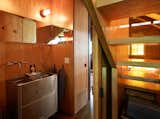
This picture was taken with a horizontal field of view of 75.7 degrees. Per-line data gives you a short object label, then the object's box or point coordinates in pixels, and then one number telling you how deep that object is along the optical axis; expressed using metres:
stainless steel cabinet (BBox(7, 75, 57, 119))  1.48
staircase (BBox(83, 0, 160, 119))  0.60
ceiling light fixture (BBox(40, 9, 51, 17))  2.15
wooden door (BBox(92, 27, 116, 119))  0.80
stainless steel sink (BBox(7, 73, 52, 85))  1.67
